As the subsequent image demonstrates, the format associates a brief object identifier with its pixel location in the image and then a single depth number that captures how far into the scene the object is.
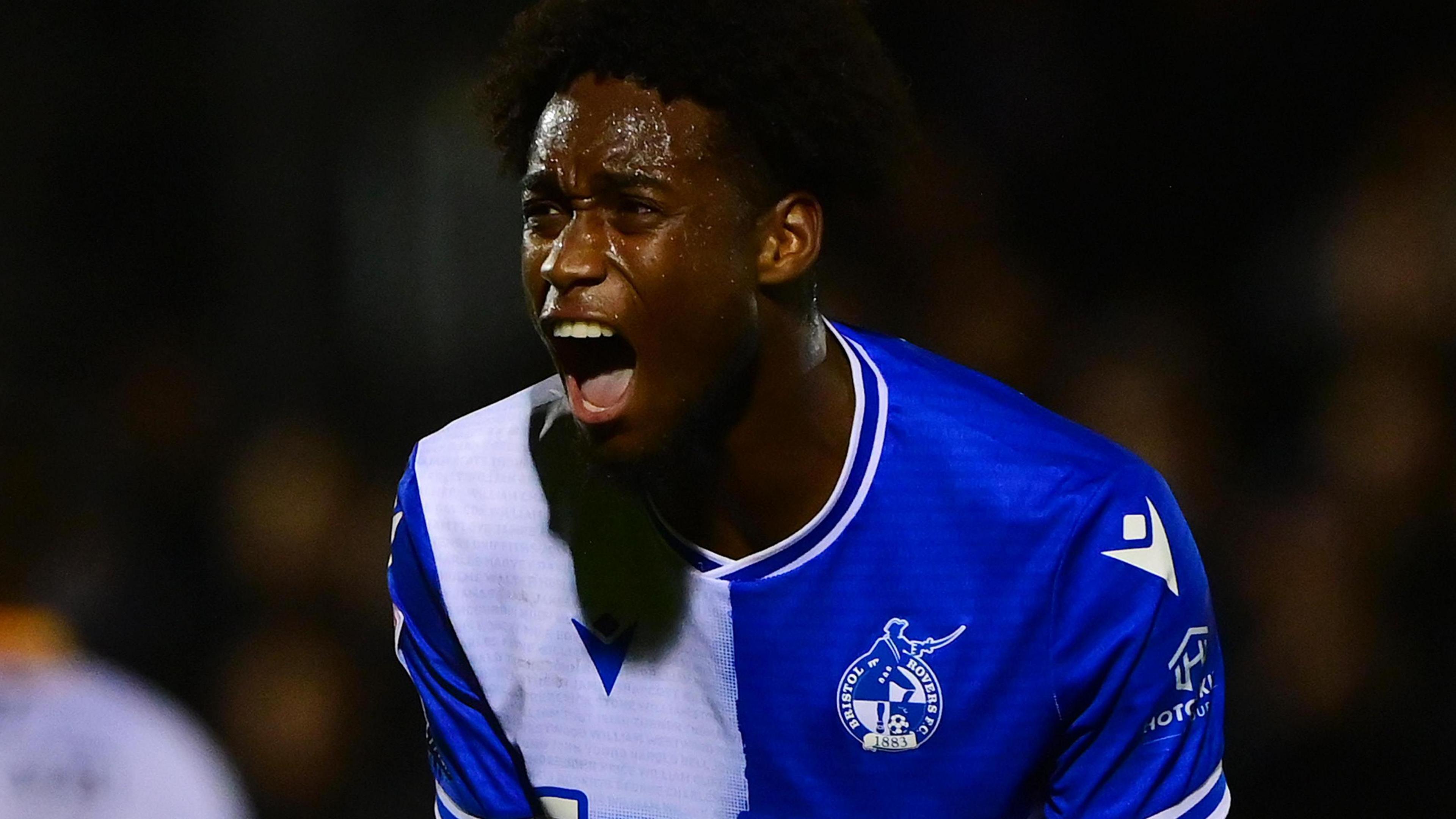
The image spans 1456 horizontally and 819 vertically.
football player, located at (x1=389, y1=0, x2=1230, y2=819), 8.14
